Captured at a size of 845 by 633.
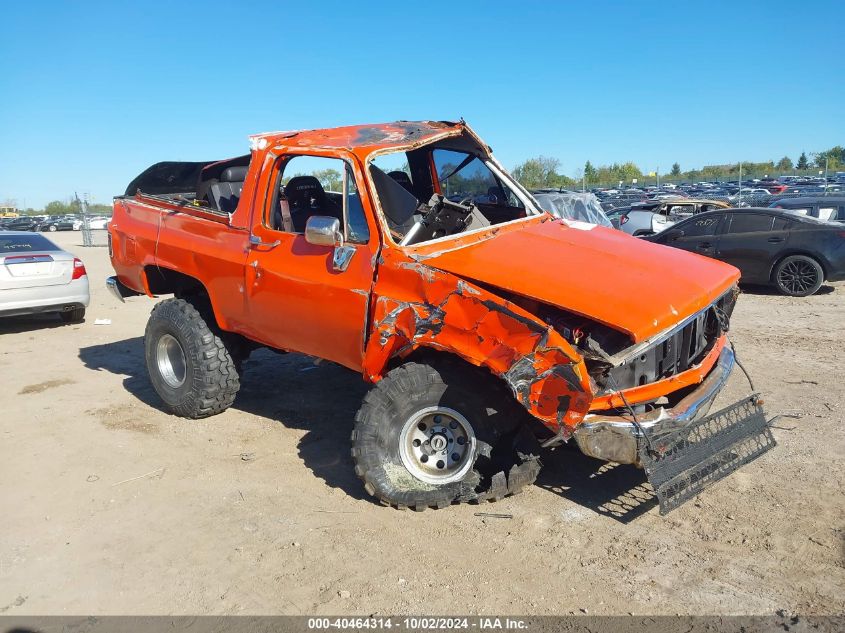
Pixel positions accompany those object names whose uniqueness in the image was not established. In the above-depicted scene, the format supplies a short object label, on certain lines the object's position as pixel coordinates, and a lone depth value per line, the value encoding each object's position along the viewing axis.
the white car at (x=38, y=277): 9.05
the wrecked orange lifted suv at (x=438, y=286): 3.50
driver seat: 5.29
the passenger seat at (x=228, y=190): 5.87
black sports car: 10.83
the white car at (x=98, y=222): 38.29
